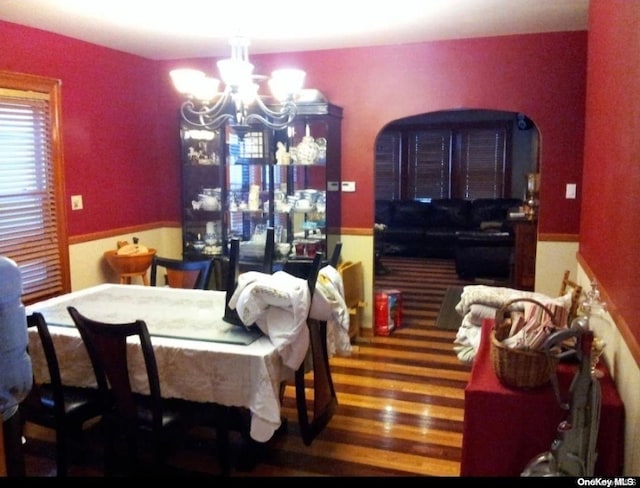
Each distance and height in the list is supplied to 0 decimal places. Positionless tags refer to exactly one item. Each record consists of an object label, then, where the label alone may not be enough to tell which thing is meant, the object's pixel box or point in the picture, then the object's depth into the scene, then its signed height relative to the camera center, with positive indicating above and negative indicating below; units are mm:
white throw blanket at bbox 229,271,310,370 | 2590 -557
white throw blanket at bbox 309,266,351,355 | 2889 -621
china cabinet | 4992 +26
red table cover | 2055 -874
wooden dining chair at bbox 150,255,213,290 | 3988 -591
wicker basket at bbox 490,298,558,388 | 2061 -632
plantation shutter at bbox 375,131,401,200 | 10070 +335
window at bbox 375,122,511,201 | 9570 +409
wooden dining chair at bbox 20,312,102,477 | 2594 -1007
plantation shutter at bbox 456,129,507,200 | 9547 +388
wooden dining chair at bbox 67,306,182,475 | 2453 -911
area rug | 5492 -1264
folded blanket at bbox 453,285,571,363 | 2934 -637
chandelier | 3271 +573
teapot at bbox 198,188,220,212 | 5371 -131
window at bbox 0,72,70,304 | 4020 +0
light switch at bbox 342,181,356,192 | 5156 +2
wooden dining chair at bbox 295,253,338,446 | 2924 -1035
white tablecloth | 2537 -780
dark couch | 8953 -569
